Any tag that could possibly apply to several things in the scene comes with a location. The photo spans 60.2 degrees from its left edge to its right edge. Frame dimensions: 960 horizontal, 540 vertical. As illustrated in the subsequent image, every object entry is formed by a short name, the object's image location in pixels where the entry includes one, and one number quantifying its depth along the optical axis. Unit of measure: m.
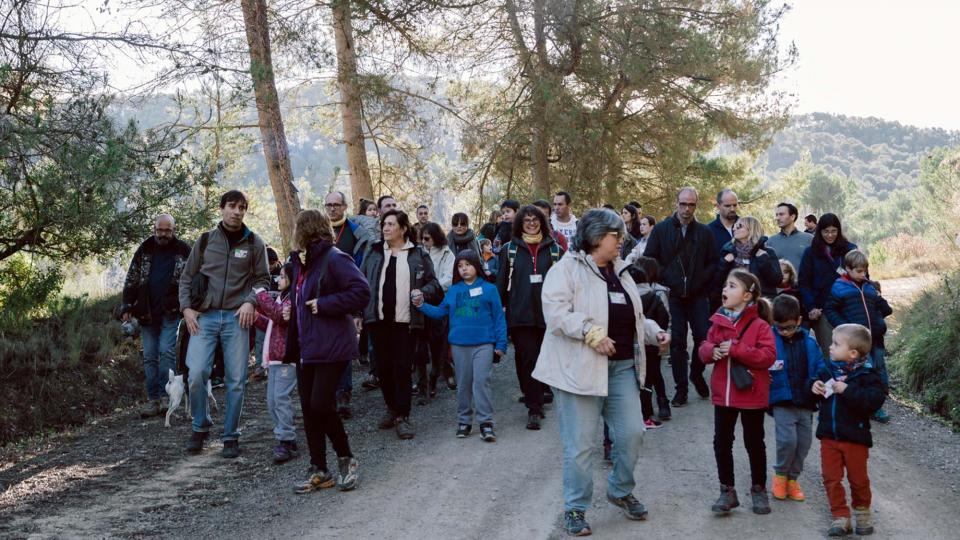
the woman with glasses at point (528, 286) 8.13
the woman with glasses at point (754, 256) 8.28
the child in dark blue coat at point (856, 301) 7.70
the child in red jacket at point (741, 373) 5.51
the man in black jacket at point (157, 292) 9.22
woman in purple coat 6.15
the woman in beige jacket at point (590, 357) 5.16
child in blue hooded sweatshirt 7.91
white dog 8.85
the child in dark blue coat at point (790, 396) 5.85
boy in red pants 5.22
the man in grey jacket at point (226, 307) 7.38
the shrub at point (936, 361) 9.14
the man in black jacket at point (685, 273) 8.68
